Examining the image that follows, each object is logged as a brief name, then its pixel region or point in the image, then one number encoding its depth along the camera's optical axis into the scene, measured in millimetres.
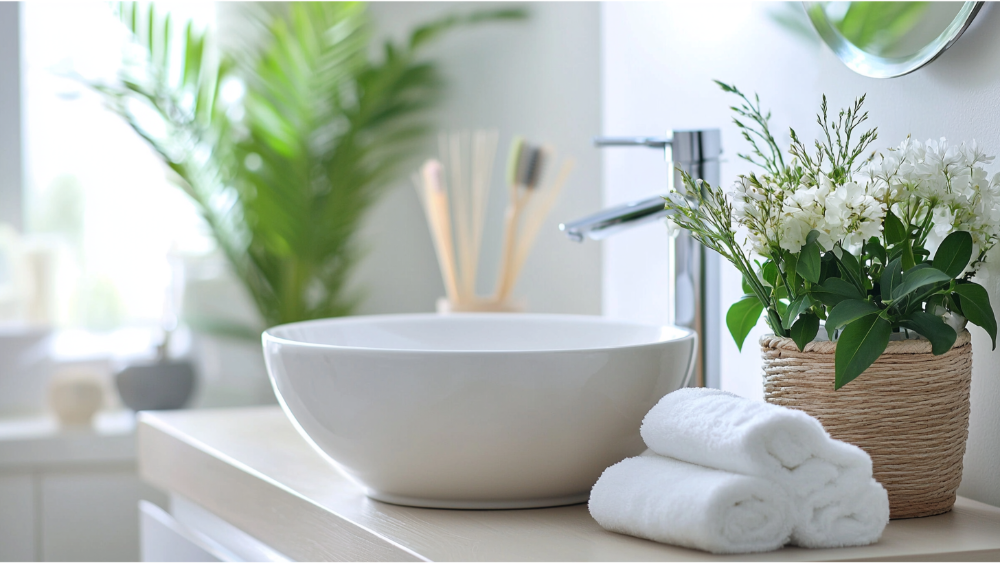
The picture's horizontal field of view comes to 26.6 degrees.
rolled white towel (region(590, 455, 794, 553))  1450
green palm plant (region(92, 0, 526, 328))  3999
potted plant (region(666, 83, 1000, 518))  1529
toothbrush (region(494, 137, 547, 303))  2328
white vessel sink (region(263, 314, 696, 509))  1578
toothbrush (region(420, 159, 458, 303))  2639
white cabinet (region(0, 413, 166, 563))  3919
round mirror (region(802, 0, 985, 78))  1661
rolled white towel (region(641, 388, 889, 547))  1458
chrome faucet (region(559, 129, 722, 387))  1814
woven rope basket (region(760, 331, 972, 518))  1543
